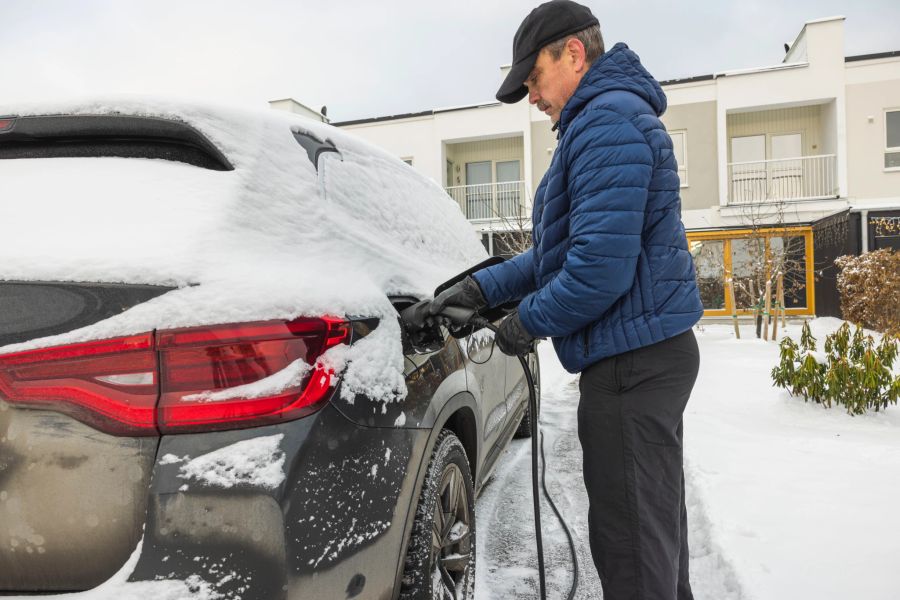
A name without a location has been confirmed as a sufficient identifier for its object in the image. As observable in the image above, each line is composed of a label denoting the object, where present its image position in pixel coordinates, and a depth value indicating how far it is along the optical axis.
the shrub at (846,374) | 4.68
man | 1.56
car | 1.12
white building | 16.31
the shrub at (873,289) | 10.45
